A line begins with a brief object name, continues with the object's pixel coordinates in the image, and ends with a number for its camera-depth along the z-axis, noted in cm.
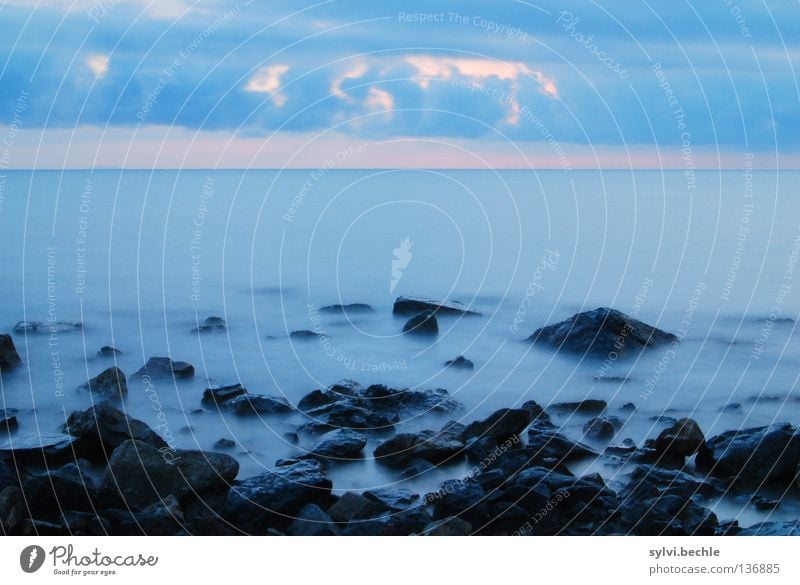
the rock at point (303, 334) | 1403
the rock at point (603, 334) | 1269
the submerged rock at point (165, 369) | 1171
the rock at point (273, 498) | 810
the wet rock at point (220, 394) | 1086
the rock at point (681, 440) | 944
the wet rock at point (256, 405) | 1059
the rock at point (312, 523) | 793
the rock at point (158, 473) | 827
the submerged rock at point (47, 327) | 1426
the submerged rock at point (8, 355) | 1202
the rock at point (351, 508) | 815
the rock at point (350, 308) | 1538
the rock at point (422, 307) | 1487
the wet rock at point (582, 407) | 1078
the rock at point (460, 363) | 1250
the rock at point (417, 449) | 929
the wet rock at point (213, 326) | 1428
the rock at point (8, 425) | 1002
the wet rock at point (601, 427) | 1009
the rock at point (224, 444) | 986
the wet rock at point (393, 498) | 841
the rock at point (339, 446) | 943
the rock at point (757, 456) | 904
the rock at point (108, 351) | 1282
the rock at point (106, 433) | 920
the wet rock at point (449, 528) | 793
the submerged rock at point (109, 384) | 1117
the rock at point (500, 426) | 958
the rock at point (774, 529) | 806
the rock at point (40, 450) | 888
